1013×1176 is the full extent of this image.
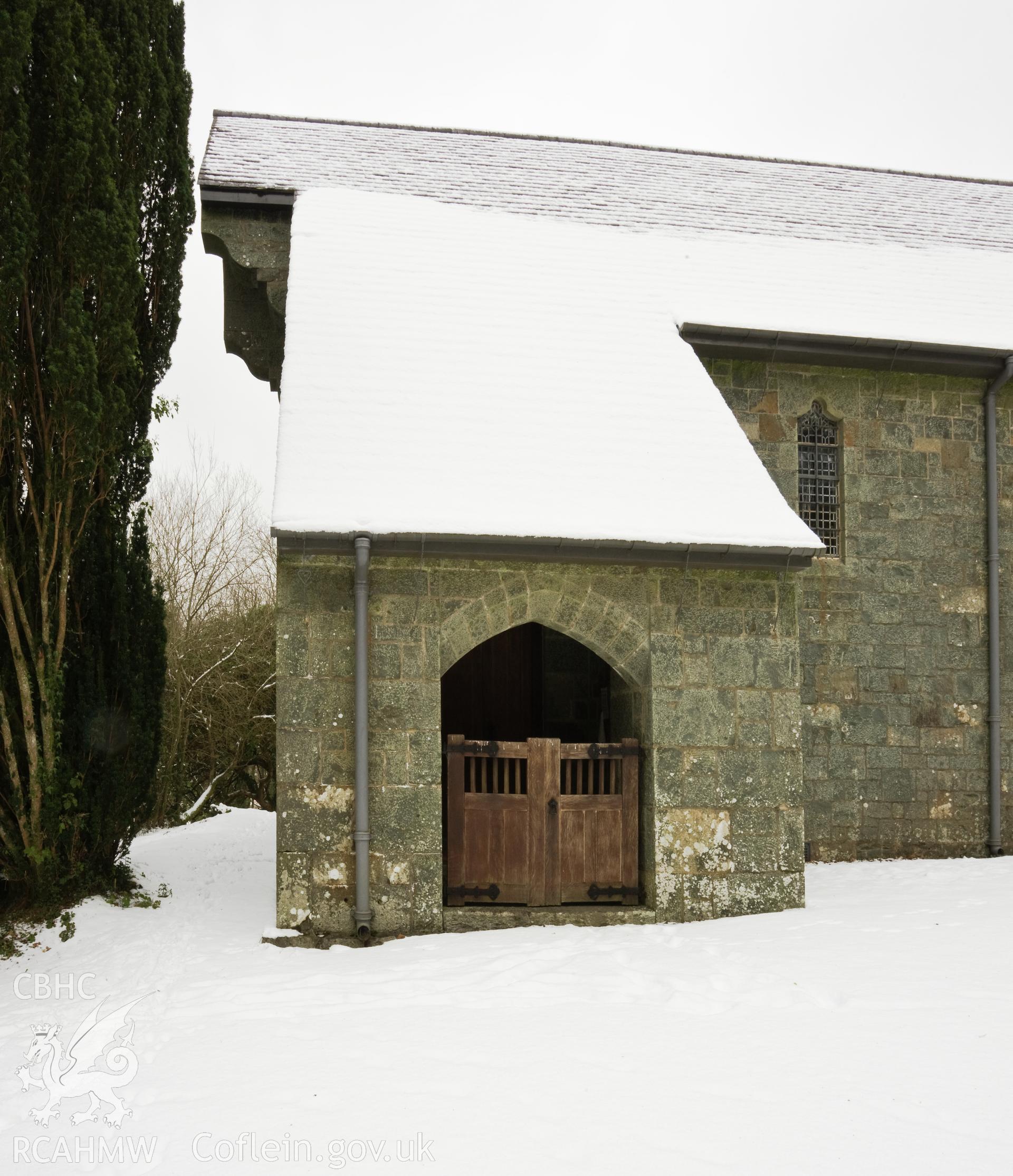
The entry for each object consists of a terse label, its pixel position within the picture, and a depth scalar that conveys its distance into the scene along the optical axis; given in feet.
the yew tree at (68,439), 24.40
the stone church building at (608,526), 23.77
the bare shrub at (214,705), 54.39
